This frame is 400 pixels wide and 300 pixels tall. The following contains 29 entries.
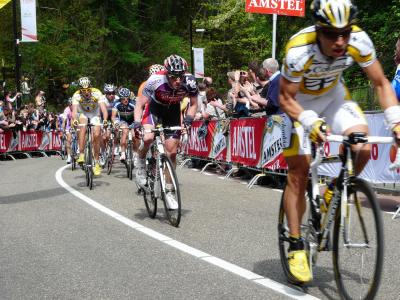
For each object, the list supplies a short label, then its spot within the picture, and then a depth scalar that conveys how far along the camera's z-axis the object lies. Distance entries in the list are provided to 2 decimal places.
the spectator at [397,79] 8.69
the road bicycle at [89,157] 12.44
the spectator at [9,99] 27.08
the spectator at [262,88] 12.23
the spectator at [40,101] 31.47
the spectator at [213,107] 17.08
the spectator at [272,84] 10.88
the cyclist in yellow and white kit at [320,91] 4.41
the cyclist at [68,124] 19.73
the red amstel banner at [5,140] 25.78
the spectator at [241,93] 14.34
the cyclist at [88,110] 13.38
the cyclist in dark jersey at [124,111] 15.92
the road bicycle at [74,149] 17.74
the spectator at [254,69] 12.48
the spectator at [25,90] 38.00
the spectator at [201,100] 18.25
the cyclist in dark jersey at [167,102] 8.59
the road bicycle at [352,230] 4.15
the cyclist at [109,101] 16.48
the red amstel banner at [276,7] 18.55
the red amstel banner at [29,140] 27.73
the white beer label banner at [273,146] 11.68
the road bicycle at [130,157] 14.48
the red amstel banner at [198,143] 16.41
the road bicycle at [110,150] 15.98
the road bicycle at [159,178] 8.18
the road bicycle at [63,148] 25.31
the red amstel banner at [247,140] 12.71
